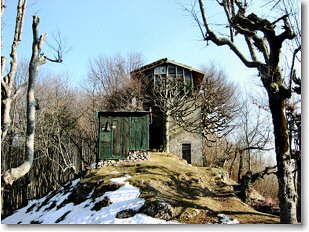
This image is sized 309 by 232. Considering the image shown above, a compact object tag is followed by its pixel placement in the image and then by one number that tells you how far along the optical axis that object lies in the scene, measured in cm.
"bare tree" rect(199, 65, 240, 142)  1345
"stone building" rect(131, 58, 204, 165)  1277
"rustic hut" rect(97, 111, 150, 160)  956
